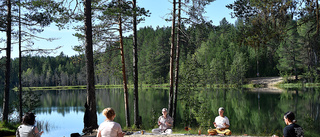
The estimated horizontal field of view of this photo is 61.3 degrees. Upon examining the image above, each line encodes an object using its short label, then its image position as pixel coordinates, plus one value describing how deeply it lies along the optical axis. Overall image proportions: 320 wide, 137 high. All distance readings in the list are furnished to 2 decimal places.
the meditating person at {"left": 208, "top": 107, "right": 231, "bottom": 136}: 8.98
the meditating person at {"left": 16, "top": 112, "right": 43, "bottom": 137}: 4.76
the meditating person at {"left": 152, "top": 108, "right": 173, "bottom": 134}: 9.77
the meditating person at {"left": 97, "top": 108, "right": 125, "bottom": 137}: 4.52
